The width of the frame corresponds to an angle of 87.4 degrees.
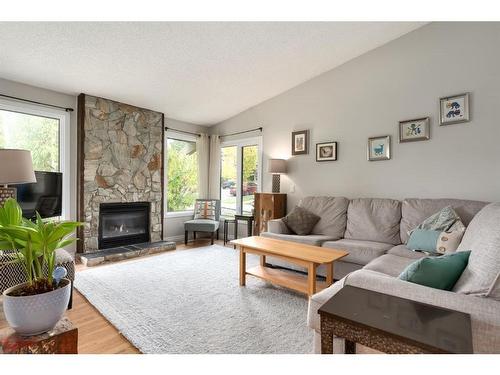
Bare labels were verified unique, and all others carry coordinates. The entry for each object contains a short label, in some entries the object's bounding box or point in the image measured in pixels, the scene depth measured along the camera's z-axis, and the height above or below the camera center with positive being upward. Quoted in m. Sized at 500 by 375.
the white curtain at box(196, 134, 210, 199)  5.50 +0.58
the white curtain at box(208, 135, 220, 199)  5.55 +0.43
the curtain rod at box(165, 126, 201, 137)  4.96 +1.16
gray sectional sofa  1.10 -0.48
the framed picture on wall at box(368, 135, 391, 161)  3.43 +0.54
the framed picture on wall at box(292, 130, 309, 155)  4.24 +0.76
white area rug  1.82 -1.05
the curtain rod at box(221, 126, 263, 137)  4.85 +1.12
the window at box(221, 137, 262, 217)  4.99 +0.28
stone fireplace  3.86 +0.29
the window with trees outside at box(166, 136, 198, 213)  5.12 +0.31
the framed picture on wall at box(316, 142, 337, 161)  3.92 +0.57
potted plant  0.96 -0.37
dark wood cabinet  4.20 -0.31
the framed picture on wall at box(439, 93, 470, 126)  2.87 +0.89
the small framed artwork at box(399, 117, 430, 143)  3.13 +0.72
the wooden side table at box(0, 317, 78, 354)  0.94 -0.56
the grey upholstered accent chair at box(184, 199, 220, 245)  4.83 -0.47
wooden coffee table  2.32 -0.64
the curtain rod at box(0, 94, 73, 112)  3.28 +1.17
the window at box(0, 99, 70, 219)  3.31 +0.74
